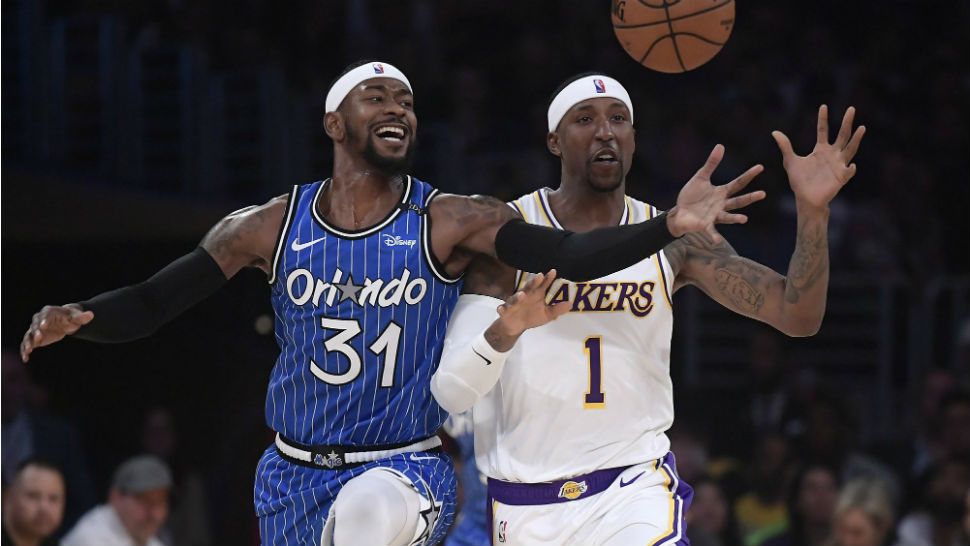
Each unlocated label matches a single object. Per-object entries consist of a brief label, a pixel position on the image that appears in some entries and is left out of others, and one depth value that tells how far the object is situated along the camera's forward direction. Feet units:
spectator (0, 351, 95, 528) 61.72
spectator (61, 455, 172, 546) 55.21
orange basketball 39.37
